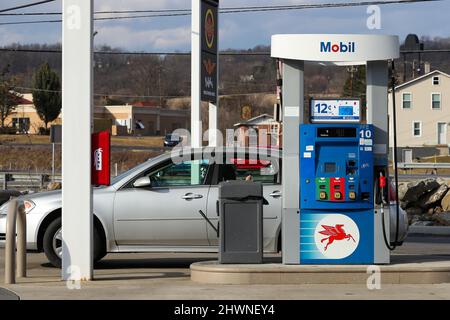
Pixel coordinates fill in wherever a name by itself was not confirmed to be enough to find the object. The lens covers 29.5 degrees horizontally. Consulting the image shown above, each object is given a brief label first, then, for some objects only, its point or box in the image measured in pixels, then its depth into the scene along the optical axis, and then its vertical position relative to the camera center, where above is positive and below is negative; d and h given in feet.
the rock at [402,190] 85.61 -2.64
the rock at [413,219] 73.17 -4.83
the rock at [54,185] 106.88 -2.58
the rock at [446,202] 89.56 -3.98
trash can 33.88 -2.19
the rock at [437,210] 86.43 -4.64
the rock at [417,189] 85.51 -2.49
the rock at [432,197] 86.99 -3.34
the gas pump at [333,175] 33.58 -0.41
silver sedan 38.47 -2.25
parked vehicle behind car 247.09 +7.05
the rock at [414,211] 83.46 -4.62
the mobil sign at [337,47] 33.22 +4.58
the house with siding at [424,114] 226.99 +13.66
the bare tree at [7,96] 251.39 +22.02
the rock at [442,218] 72.78 -4.78
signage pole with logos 53.90 +6.54
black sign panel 55.21 +7.68
